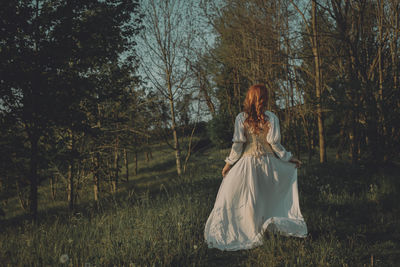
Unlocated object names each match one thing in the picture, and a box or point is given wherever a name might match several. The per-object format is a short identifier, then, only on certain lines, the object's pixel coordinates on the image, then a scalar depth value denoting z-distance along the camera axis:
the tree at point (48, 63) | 5.05
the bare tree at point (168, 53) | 9.27
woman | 3.78
